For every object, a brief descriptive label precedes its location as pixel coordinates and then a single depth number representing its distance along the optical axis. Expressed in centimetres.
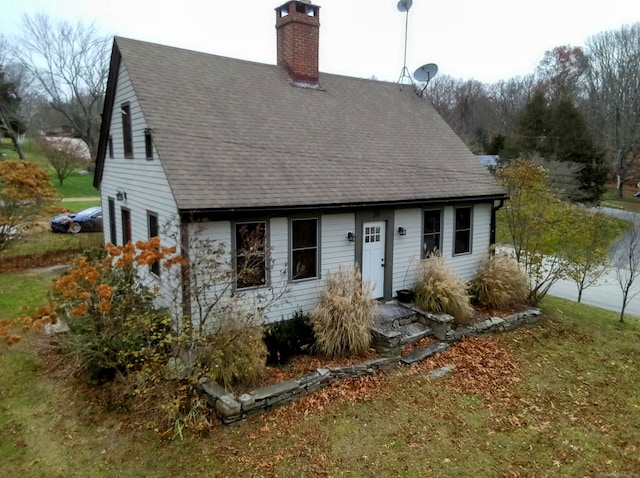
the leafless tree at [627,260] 1118
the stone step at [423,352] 798
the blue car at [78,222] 1975
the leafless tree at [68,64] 3291
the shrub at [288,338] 761
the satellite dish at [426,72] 1380
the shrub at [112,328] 642
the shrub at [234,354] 643
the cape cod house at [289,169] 808
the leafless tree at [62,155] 3291
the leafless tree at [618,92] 3453
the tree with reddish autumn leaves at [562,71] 4225
